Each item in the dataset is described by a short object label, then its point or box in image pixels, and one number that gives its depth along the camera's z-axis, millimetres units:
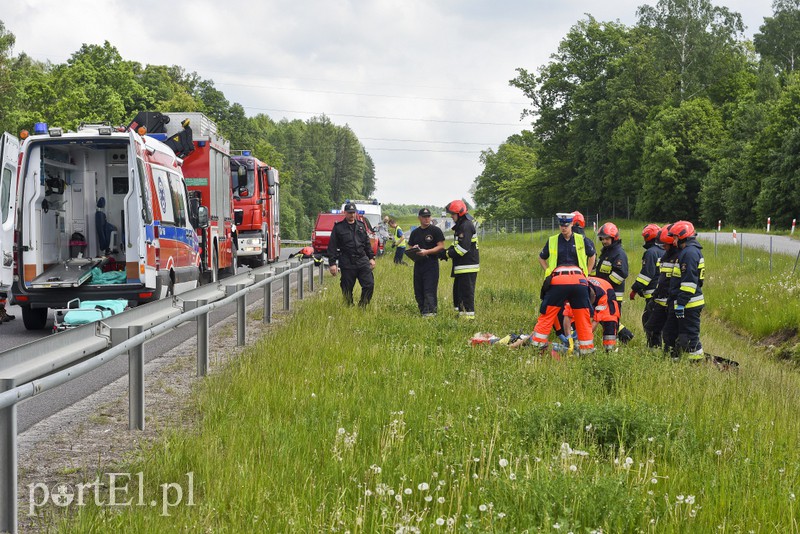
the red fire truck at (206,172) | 18750
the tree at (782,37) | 80312
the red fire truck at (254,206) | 24953
